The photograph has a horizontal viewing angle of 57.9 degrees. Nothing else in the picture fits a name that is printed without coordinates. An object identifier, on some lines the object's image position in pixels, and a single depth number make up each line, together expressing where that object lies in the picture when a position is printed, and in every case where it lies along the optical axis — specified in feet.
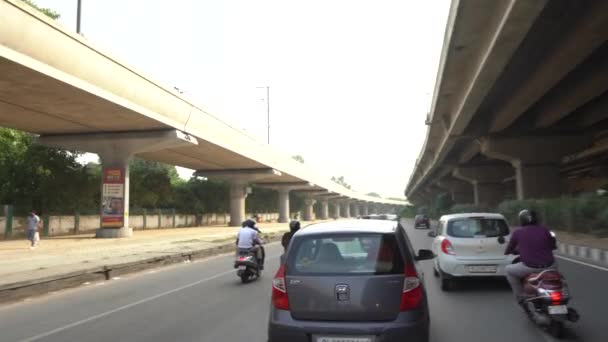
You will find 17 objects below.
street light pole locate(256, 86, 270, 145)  285.84
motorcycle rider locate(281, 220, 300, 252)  39.22
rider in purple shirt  23.30
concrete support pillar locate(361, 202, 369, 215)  586.70
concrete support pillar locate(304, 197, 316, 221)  357.41
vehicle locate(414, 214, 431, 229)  158.66
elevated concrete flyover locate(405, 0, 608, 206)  50.65
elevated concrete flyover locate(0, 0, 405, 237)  63.93
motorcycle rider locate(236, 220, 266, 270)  43.14
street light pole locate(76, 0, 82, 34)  107.14
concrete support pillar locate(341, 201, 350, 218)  519.19
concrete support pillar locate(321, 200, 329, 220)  408.65
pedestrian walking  82.28
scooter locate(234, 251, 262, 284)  42.27
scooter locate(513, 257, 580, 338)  21.35
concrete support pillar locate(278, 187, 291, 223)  267.43
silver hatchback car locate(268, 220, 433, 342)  16.17
